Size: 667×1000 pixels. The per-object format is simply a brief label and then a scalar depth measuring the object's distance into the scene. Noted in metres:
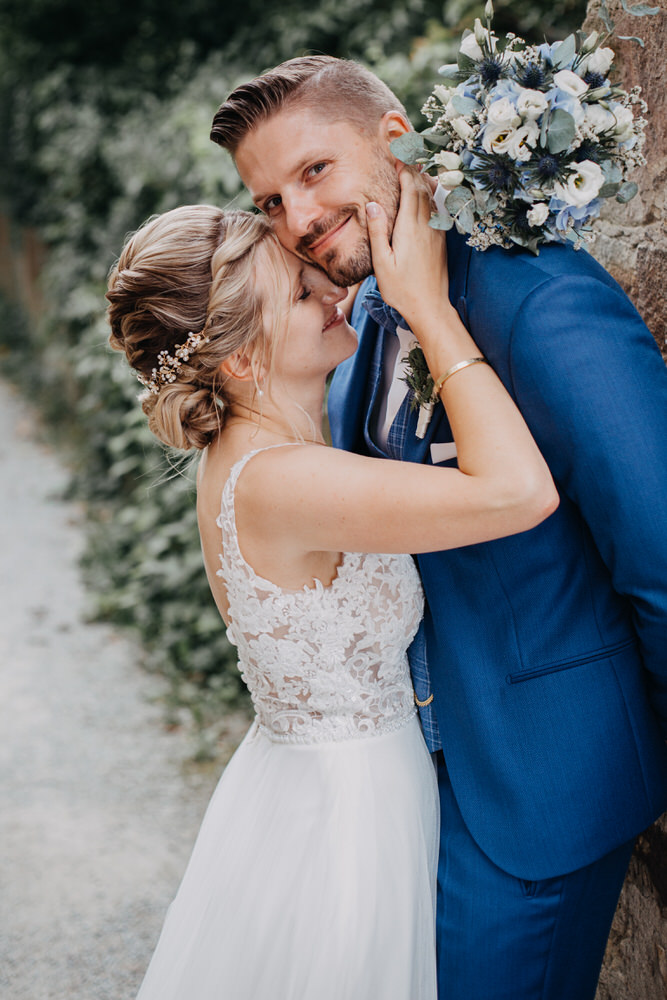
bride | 1.67
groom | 1.46
